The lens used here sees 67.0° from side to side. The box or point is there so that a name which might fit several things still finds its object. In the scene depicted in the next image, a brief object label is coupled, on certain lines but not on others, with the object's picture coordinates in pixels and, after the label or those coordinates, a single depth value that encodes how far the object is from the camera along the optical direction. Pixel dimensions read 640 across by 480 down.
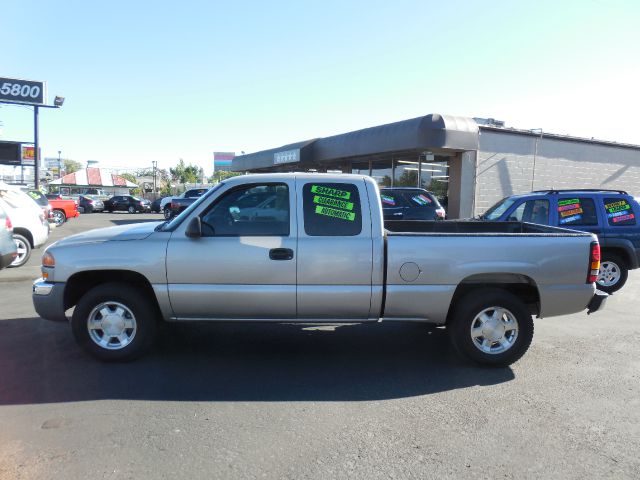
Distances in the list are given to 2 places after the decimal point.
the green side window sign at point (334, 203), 4.66
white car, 10.11
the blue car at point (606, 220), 8.22
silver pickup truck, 4.52
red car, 21.16
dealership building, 16.69
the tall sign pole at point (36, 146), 24.94
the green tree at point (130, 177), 101.77
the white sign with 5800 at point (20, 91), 26.88
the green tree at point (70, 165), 122.75
